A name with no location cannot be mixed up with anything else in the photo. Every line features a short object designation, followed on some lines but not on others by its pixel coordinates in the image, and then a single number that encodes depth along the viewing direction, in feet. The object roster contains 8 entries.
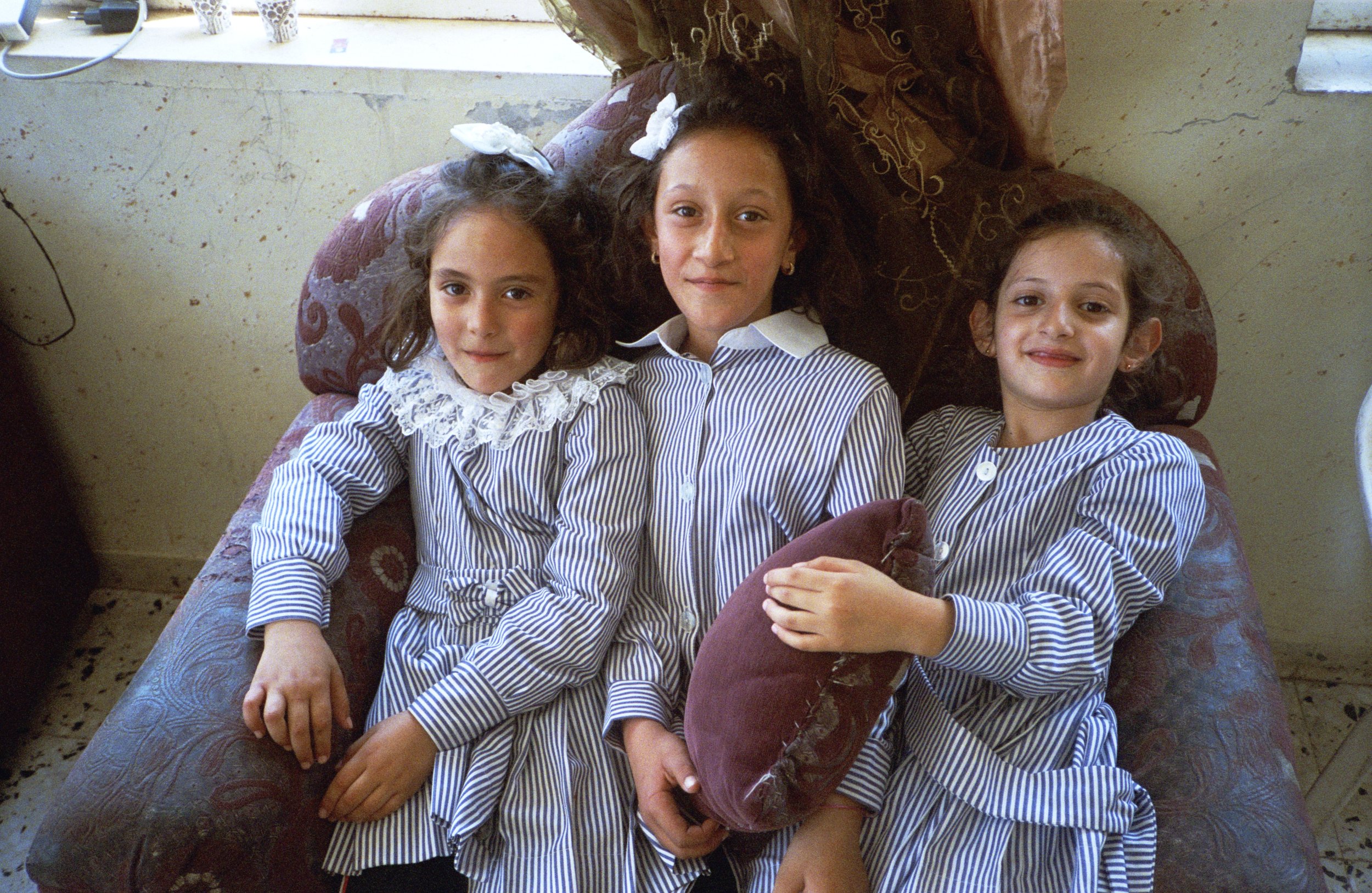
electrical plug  5.57
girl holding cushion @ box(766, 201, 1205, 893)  3.04
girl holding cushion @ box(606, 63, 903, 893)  3.79
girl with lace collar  3.40
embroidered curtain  3.97
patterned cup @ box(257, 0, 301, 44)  5.41
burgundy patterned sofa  2.96
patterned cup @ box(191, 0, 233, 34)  5.55
